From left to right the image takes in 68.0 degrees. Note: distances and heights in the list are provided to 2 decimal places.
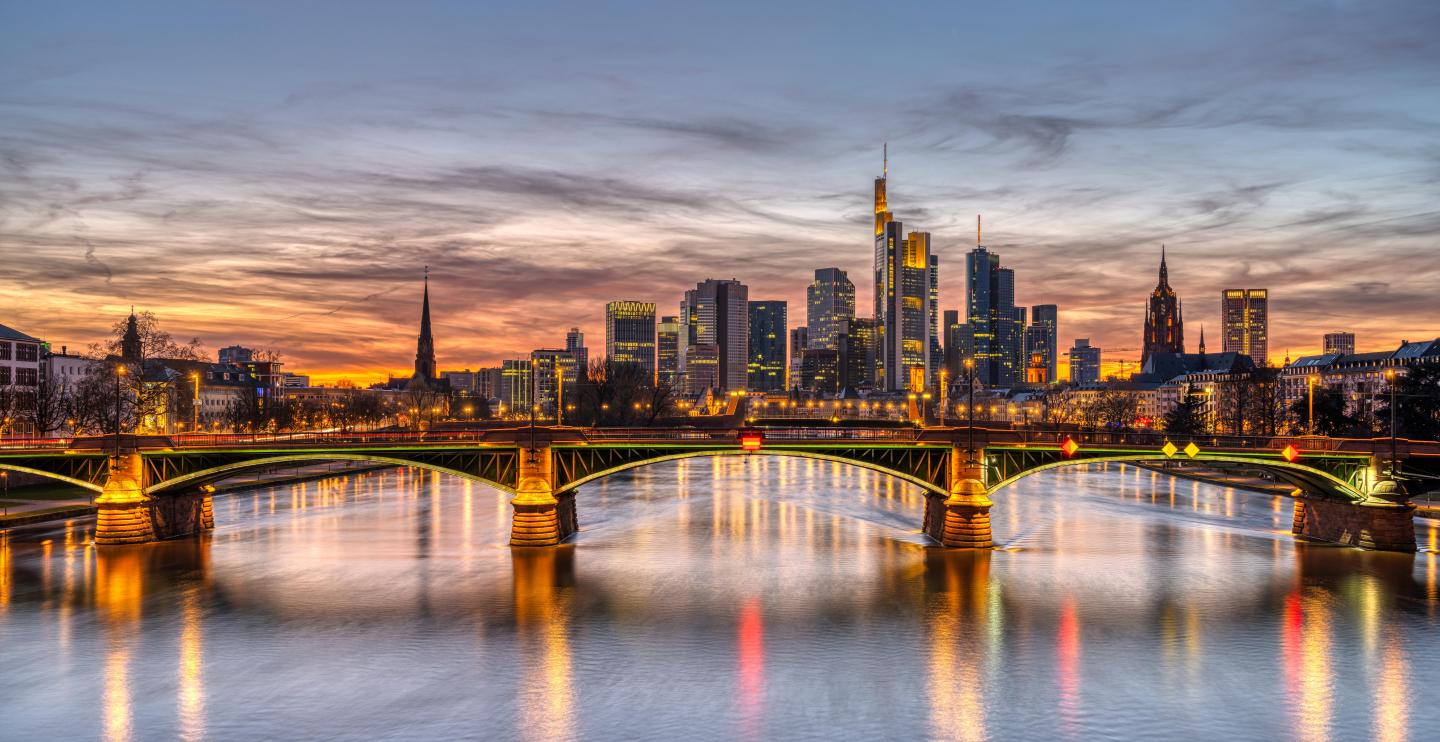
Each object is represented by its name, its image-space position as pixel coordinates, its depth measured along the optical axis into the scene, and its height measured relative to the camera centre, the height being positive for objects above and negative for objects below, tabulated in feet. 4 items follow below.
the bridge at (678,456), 229.04 -14.43
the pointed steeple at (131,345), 392.88 +17.71
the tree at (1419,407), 365.40 -3.57
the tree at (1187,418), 525.34 -11.51
